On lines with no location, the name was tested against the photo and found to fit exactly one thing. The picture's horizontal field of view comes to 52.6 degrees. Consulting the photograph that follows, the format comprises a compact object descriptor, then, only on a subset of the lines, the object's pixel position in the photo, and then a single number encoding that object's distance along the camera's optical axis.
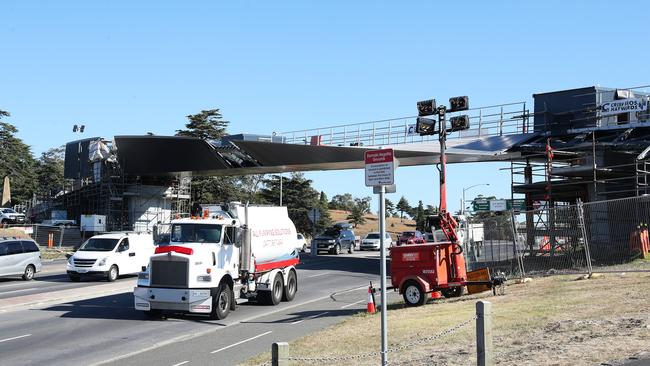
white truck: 16.09
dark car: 50.41
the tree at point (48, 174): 99.36
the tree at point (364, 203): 165.05
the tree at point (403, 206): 166.75
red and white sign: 8.11
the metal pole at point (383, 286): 7.63
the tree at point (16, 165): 90.50
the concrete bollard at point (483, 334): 8.22
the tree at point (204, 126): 77.06
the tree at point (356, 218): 122.94
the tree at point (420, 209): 139.73
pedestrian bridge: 38.00
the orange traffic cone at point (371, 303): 16.33
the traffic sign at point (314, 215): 54.36
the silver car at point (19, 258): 27.39
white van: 26.94
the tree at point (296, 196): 90.44
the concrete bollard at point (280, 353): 6.54
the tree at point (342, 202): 174.43
